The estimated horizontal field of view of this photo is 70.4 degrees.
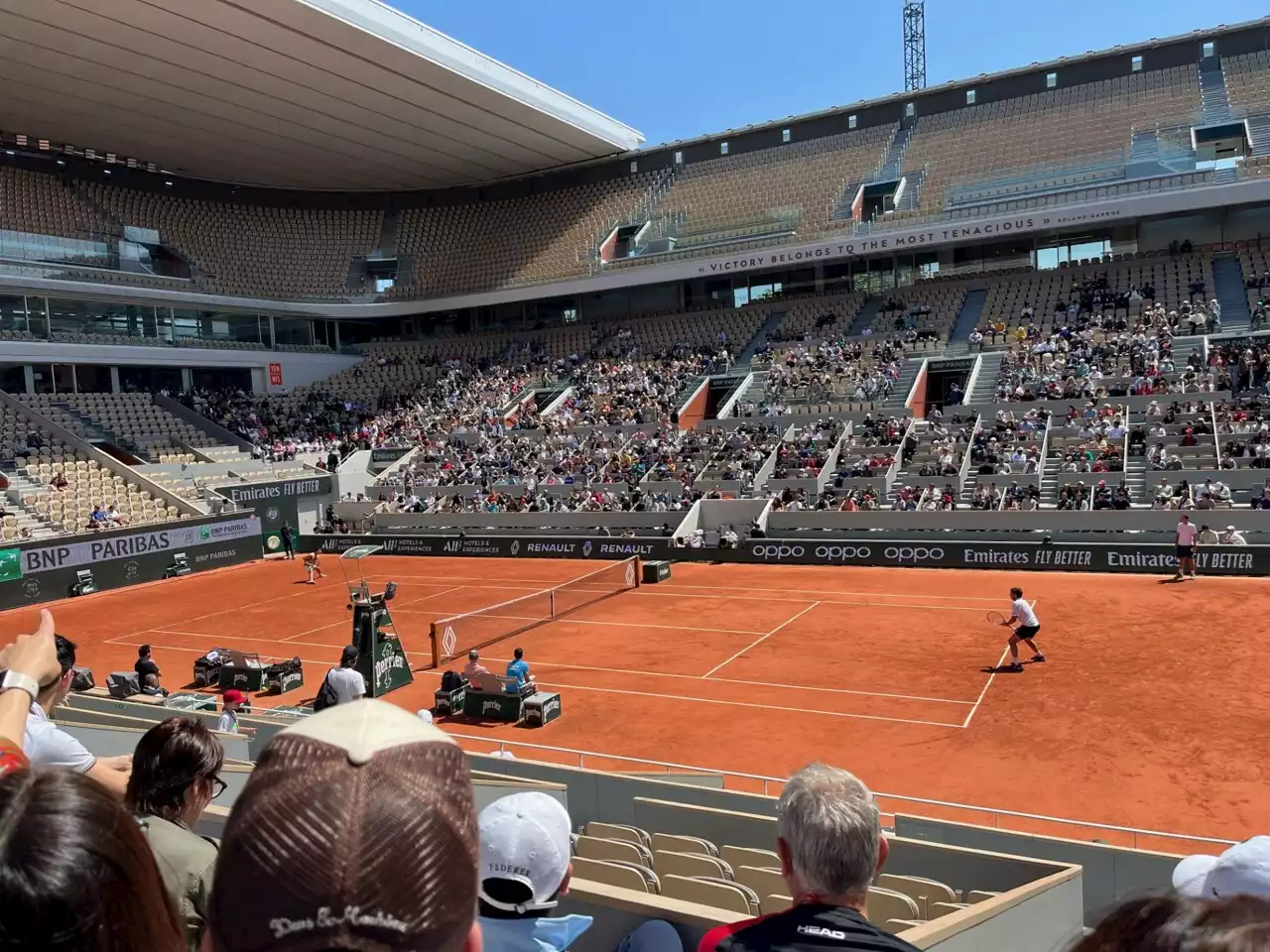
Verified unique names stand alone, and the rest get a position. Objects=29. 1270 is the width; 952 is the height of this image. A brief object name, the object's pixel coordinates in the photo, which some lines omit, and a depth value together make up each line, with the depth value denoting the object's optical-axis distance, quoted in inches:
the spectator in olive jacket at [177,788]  132.4
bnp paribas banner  1179.3
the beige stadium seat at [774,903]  242.5
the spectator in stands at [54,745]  149.2
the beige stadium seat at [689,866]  265.0
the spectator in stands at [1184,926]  54.5
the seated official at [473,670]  645.9
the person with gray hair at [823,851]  104.3
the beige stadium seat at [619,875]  245.1
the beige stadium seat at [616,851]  281.1
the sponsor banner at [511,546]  1267.2
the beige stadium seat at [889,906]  235.8
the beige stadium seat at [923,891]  246.4
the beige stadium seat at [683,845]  307.1
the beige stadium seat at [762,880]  256.5
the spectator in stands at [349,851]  55.9
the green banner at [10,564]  1144.2
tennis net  825.5
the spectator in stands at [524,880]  113.0
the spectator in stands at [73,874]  60.7
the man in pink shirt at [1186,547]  921.5
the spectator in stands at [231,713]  497.6
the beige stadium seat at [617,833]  315.6
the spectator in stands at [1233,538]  961.5
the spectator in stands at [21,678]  104.7
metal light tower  3029.0
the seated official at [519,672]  636.1
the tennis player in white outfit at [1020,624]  650.8
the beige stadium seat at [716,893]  227.5
